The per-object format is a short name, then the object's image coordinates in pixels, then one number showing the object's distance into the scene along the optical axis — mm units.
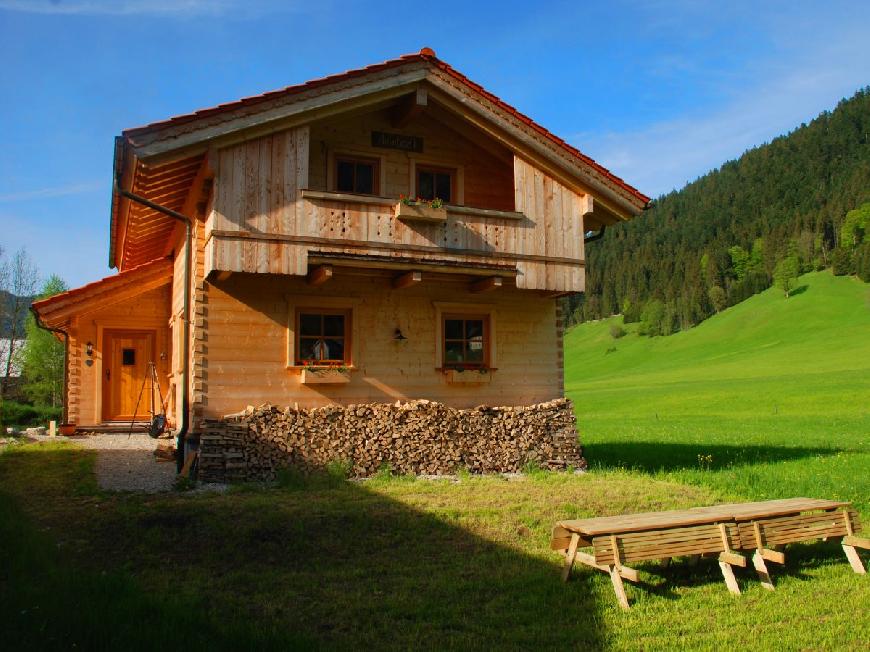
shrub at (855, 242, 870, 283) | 106188
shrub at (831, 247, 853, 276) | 112625
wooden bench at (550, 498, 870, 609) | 7457
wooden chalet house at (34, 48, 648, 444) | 13508
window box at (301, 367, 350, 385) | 14562
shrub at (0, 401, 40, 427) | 32188
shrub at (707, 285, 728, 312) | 122438
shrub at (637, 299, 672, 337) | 114712
